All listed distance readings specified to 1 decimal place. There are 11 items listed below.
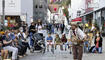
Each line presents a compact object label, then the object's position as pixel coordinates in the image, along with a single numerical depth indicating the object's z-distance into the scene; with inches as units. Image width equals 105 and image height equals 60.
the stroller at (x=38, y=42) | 414.4
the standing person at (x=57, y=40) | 448.0
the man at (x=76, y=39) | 261.0
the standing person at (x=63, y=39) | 451.0
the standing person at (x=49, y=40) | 433.6
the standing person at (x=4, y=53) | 287.7
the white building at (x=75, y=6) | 1399.4
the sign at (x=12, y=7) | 1433.8
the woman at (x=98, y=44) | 415.1
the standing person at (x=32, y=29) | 447.1
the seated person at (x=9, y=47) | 297.6
